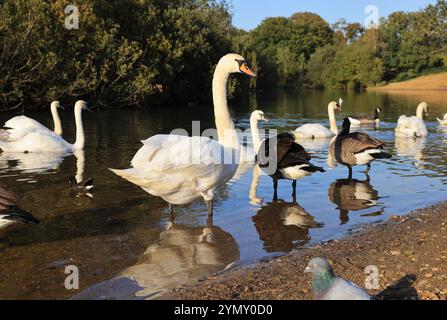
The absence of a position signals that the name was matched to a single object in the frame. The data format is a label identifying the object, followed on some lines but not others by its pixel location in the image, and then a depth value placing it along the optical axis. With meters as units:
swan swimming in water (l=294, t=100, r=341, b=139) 17.80
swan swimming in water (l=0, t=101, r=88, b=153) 13.16
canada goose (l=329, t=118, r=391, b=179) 10.36
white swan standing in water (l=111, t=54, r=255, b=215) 6.11
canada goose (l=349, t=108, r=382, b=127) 23.21
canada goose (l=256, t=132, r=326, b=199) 8.65
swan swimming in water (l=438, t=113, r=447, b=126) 21.95
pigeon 3.48
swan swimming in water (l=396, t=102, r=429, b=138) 17.53
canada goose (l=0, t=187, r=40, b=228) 5.05
